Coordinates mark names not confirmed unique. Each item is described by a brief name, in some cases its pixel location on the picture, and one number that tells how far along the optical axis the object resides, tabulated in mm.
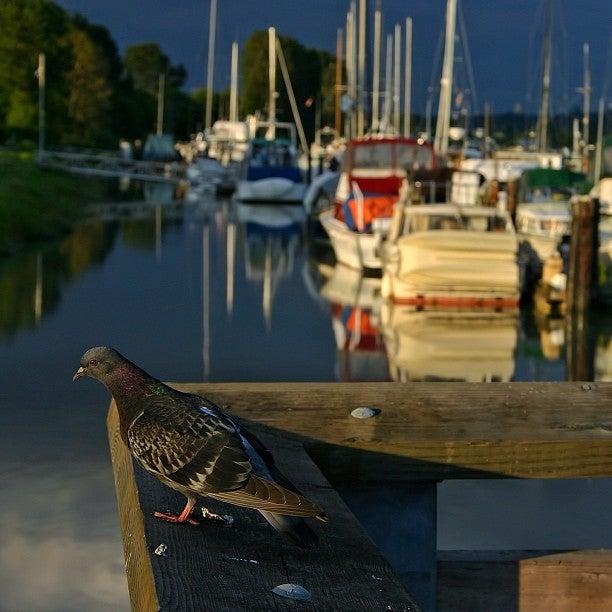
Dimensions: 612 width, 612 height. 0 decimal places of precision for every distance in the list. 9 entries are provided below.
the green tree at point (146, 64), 122000
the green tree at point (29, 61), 49094
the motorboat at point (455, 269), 20828
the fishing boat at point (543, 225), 23766
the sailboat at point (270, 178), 55750
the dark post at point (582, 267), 19702
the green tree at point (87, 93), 79688
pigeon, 2803
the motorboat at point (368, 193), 25875
